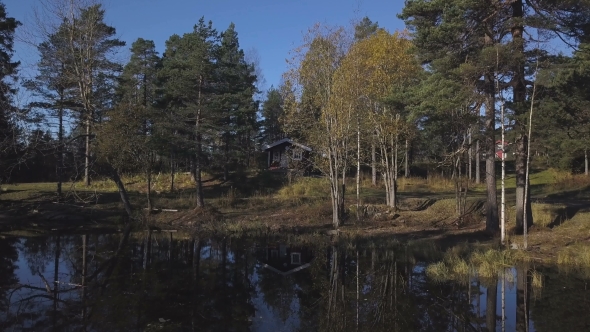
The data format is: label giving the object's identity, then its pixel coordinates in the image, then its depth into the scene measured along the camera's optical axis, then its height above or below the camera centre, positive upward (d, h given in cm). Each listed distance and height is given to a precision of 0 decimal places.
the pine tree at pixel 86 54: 2406 +610
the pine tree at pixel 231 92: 3076 +561
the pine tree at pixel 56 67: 2416 +556
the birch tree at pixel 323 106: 2183 +315
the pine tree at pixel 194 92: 2941 +504
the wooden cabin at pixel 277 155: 4820 +209
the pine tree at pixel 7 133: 810 +67
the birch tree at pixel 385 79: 2336 +464
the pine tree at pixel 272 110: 6159 +822
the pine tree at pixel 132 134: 2536 +212
